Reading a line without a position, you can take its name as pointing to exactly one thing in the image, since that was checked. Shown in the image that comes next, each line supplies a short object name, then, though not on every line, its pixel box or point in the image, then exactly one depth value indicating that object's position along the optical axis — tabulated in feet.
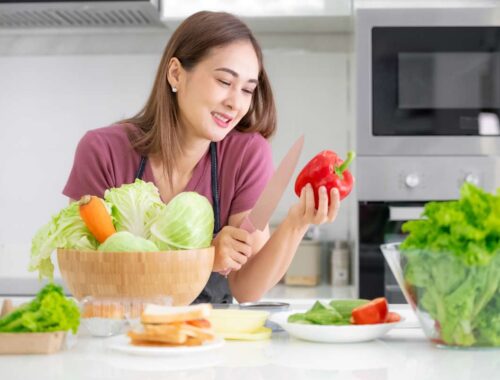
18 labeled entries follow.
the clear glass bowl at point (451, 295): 4.78
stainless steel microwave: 8.99
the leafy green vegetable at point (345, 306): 5.21
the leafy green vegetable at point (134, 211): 5.69
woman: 7.00
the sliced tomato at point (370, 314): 5.10
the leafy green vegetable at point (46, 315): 4.81
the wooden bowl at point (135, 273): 5.21
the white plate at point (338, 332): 5.01
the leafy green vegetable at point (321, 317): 5.12
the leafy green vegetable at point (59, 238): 5.56
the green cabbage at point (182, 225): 5.47
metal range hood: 9.66
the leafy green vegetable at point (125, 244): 5.25
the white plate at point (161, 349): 4.72
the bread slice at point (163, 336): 4.73
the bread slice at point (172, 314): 4.71
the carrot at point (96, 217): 5.43
